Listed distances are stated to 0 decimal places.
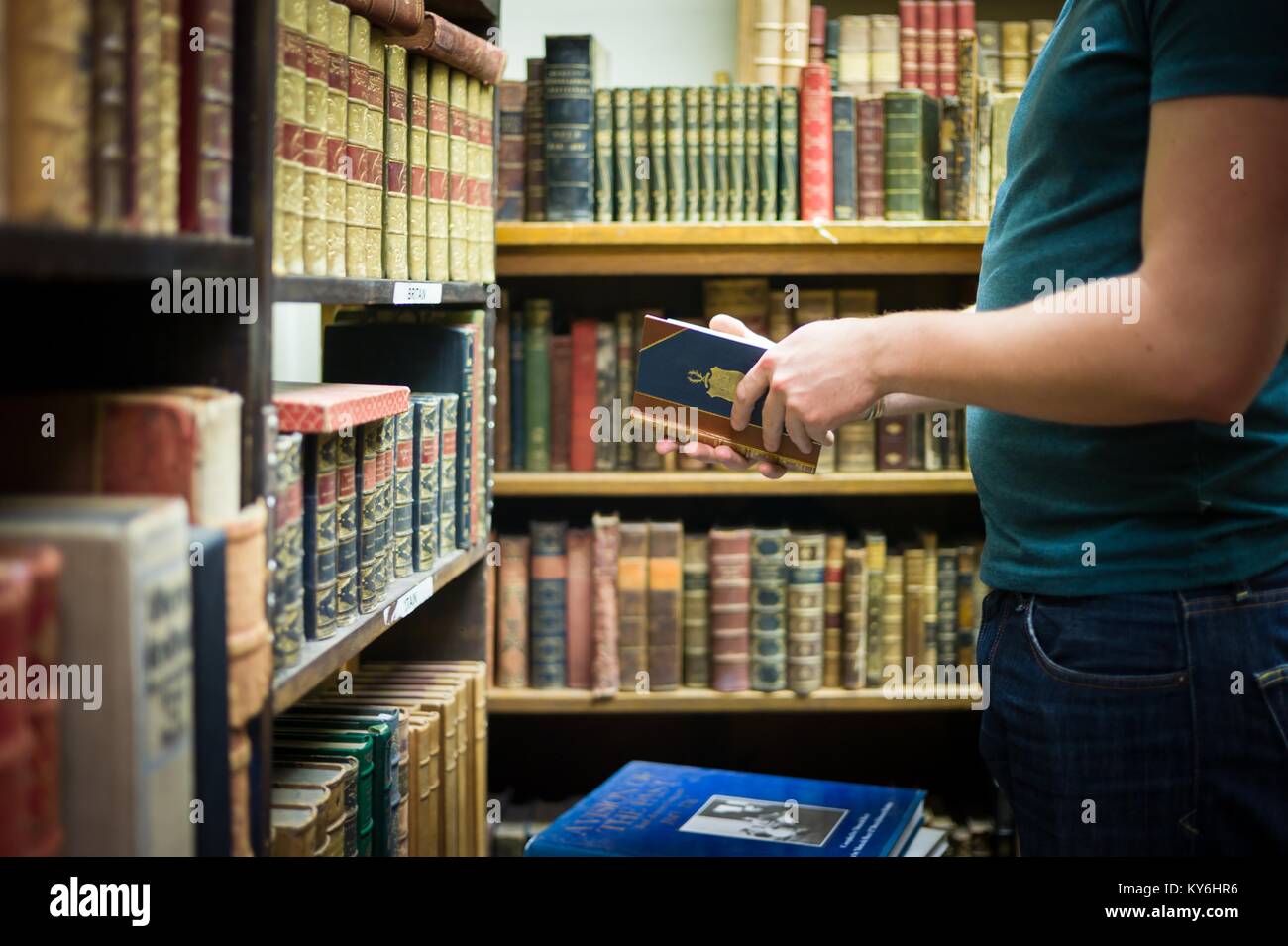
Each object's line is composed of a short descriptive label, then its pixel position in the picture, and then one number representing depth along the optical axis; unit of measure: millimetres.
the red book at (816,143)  2066
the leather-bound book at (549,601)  2156
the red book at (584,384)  2168
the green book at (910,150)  2090
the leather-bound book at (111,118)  698
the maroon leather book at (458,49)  1376
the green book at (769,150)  2074
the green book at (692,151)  2076
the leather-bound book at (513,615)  2148
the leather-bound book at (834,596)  2170
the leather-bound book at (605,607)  2135
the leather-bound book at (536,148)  2078
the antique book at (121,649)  626
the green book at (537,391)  2176
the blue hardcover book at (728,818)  1354
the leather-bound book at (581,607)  2164
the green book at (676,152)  2074
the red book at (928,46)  2137
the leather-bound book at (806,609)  2148
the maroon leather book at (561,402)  2182
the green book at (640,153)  2076
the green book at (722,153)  2074
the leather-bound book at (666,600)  2143
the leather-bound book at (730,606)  2145
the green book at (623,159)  2078
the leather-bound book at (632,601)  2145
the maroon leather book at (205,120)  823
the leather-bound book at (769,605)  2145
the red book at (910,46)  2141
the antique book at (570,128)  2029
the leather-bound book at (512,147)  2094
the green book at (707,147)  2074
